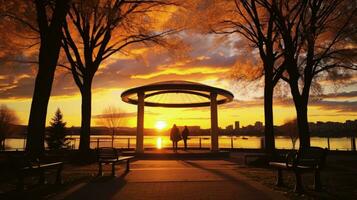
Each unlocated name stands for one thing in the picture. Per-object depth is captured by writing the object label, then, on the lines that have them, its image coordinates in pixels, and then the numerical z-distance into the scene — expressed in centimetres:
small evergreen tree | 3647
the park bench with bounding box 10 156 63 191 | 805
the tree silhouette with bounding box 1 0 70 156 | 1078
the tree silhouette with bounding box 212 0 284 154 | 1655
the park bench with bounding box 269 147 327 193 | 845
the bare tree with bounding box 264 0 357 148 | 1516
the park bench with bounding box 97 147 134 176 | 1144
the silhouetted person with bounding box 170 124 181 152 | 2744
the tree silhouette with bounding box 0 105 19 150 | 5897
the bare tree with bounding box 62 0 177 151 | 1747
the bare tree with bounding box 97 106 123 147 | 5512
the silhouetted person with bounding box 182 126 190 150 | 2837
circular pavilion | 2412
